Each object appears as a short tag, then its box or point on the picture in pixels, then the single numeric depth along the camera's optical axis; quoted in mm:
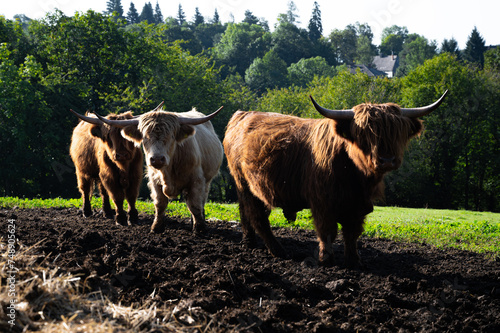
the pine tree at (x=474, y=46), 70688
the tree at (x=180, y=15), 129450
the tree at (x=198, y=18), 123494
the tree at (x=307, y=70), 74538
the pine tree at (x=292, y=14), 109000
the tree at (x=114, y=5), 112500
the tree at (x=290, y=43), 90862
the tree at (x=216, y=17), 141500
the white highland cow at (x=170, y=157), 6883
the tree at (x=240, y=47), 84375
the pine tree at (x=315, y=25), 109194
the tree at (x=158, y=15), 125938
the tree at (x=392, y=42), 133500
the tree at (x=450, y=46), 75062
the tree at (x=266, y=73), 72188
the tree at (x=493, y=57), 51312
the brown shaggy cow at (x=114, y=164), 8188
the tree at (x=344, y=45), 102500
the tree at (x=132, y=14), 113938
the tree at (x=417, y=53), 80531
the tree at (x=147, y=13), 123000
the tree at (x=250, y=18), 122062
